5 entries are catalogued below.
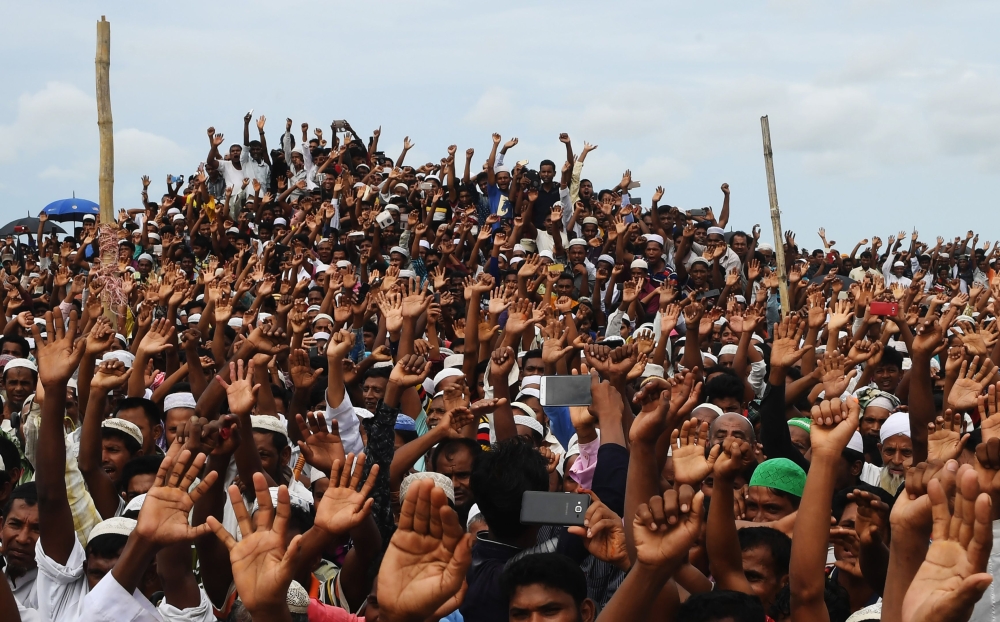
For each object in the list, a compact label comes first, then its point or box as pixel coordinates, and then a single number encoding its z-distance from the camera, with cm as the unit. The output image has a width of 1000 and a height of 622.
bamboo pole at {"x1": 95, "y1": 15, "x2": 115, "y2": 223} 870
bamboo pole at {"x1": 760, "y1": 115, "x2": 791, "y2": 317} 1031
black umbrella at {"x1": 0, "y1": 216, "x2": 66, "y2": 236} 1831
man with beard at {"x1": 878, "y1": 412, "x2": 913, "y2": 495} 561
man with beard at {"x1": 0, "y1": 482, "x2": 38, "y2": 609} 400
